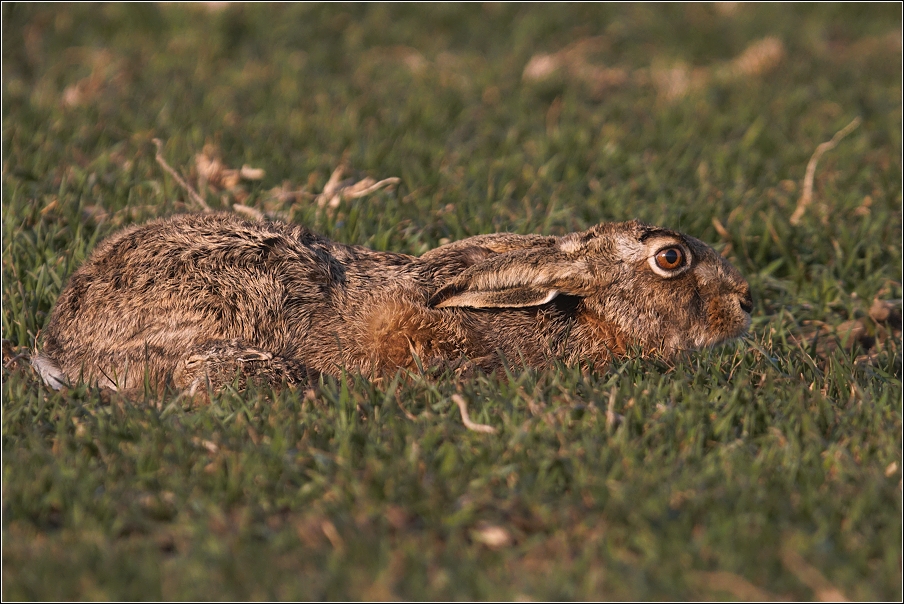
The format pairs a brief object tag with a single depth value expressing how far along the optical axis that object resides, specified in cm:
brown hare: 1033
